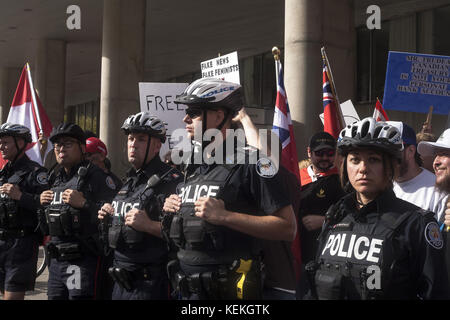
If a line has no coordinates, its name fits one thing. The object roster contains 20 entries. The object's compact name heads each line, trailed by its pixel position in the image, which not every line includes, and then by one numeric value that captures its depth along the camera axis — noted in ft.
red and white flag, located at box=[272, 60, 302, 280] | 18.17
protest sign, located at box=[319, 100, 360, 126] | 23.77
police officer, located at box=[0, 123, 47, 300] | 21.29
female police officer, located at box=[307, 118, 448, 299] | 9.41
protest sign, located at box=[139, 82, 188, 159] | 25.96
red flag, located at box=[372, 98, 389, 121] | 21.83
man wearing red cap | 25.44
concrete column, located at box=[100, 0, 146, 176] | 49.55
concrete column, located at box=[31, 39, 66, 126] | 77.25
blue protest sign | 22.97
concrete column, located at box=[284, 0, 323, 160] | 29.43
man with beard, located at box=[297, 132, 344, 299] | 17.13
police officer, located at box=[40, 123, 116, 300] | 18.12
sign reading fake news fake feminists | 20.93
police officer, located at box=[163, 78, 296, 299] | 11.81
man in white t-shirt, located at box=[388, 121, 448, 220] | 14.24
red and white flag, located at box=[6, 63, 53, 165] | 29.53
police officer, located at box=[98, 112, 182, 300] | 15.47
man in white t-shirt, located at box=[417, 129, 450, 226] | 12.94
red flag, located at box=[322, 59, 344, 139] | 20.63
